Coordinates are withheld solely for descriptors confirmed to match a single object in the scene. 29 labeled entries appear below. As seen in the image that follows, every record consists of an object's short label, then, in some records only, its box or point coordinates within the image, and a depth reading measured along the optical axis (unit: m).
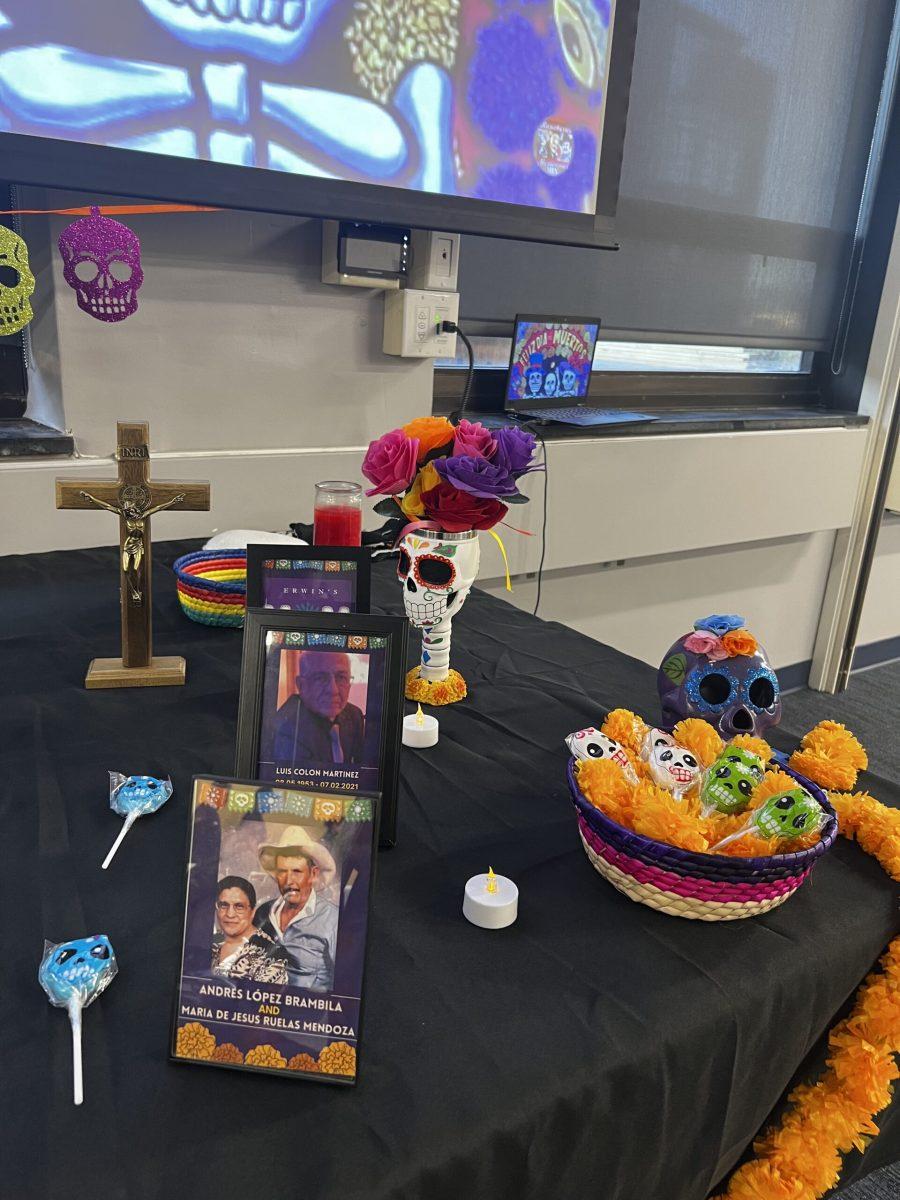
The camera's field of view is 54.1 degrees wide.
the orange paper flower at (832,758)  0.87
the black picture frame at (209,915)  0.54
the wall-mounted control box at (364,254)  1.79
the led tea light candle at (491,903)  0.68
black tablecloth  0.50
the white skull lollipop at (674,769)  0.77
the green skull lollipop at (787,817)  0.67
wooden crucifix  1.01
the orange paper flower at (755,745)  0.77
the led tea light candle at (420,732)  0.95
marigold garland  0.70
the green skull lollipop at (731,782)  0.72
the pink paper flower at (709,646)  0.93
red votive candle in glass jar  1.20
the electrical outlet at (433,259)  1.95
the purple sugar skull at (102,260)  1.37
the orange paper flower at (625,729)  0.86
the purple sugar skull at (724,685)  0.92
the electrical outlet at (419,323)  1.92
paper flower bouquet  0.97
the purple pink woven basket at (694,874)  0.65
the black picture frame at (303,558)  1.03
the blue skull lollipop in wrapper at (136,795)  0.80
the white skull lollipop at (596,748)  0.80
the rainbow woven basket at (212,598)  1.22
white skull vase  1.03
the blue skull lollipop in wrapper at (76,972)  0.57
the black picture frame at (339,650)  0.76
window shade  2.40
